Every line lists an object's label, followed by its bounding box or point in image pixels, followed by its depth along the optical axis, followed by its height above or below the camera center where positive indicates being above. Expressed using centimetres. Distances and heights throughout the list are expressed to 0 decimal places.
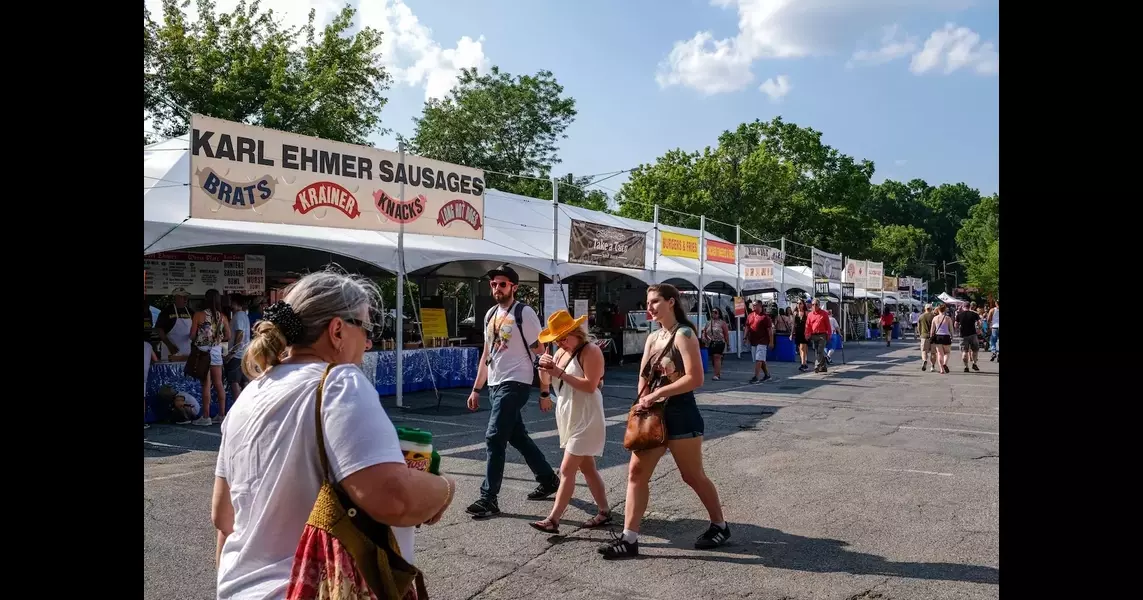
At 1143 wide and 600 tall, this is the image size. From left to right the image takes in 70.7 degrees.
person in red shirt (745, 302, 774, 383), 1762 -45
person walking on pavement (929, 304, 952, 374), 1966 -35
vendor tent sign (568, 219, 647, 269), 1627 +149
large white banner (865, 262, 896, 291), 3231 +167
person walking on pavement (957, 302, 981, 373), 1914 -31
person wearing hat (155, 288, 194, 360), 1152 -31
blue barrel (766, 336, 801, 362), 2409 -99
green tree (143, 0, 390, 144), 2717 +844
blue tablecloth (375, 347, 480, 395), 1377 -98
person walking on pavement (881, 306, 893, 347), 3390 -27
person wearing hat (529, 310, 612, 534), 545 -64
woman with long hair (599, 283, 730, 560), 498 -62
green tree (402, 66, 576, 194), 4922 +1147
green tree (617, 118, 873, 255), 5016 +853
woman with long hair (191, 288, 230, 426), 1019 -28
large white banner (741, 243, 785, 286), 2433 +157
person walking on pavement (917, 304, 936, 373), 2047 -42
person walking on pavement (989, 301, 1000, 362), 2298 -31
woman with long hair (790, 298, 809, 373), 2012 -31
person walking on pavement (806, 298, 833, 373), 1898 -35
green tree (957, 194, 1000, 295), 5472 +678
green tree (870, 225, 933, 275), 8319 +755
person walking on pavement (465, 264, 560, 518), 601 -51
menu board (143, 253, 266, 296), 1437 +74
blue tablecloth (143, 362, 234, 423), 1063 -97
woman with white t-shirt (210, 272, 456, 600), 177 -30
